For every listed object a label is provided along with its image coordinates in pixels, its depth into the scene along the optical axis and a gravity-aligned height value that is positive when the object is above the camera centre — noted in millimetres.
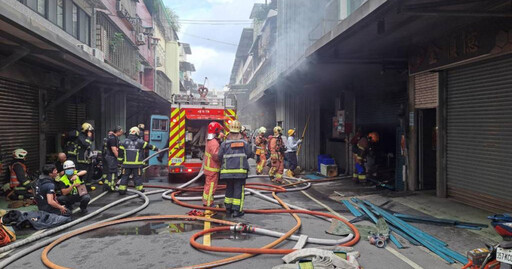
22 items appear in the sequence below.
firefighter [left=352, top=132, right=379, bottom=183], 9596 -557
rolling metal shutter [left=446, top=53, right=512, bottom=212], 5832 -25
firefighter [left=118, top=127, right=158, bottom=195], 8063 -606
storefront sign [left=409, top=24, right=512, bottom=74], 5660 +1657
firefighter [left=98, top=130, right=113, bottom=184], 8681 -769
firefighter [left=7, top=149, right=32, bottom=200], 7210 -990
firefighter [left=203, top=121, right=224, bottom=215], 6332 -681
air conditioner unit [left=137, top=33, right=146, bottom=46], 22164 +6139
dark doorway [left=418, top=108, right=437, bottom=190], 8359 -358
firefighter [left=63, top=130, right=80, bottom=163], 8461 -358
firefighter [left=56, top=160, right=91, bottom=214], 5957 -967
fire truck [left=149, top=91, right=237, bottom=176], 9852 +258
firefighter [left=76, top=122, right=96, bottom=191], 8562 -473
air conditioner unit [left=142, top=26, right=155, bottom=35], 26077 +8004
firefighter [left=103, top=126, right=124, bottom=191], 8477 -715
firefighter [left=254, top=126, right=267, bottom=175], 11863 -542
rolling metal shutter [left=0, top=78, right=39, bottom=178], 8156 +328
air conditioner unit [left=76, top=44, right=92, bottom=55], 13314 +3398
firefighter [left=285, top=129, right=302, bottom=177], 11453 -699
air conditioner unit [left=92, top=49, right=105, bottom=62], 14453 +3412
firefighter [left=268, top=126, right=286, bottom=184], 10211 -735
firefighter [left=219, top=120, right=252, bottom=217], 5988 -661
